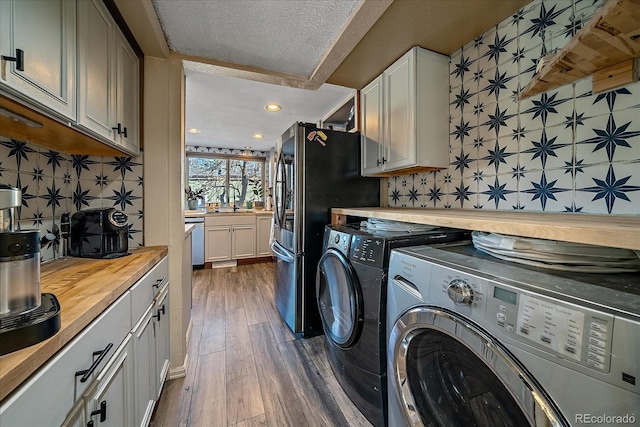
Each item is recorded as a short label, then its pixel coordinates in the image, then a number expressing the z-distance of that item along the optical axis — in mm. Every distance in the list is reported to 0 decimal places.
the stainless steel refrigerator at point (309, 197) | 1962
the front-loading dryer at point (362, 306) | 1139
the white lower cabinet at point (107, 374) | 491
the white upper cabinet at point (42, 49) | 688
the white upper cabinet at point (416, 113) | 1668
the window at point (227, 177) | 4781
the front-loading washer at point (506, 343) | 480
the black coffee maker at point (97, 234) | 1239
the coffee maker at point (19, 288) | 498
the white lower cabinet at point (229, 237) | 4090
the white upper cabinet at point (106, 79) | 1014
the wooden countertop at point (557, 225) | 580
